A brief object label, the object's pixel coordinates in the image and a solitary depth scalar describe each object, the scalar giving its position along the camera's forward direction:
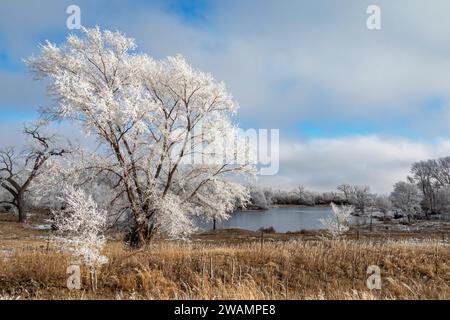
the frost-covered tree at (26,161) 41.96
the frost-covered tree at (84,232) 11.78
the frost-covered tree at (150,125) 20.33
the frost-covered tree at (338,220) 36.63
